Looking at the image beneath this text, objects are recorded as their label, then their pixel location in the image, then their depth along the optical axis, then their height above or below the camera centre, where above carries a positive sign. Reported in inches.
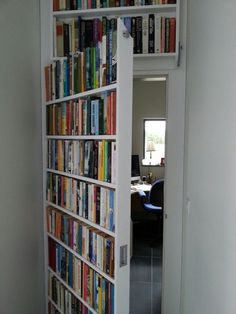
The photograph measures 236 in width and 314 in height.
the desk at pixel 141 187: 167.5 -34.1
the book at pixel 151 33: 74.0 +30.2
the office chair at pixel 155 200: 148.4 -37.9
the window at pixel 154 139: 202.1 -1.4
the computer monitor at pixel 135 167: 190.2 -22.4
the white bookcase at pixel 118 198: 48.3 -12.4
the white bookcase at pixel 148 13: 72.9 +36.5
